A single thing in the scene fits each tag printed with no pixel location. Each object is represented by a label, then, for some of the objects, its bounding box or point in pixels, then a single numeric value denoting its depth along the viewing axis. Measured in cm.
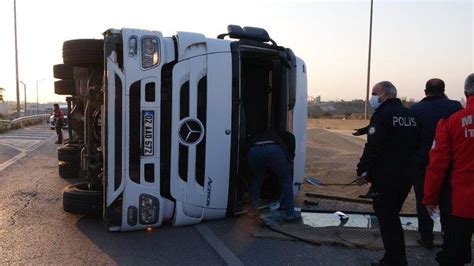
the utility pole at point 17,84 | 4305
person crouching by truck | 628
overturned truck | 571
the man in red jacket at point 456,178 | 364
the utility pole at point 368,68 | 3751
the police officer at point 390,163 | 455
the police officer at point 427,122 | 534
